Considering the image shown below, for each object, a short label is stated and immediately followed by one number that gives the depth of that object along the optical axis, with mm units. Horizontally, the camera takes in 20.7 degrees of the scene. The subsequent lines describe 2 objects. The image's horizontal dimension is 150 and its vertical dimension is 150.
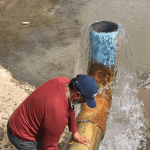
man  3892
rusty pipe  4328
